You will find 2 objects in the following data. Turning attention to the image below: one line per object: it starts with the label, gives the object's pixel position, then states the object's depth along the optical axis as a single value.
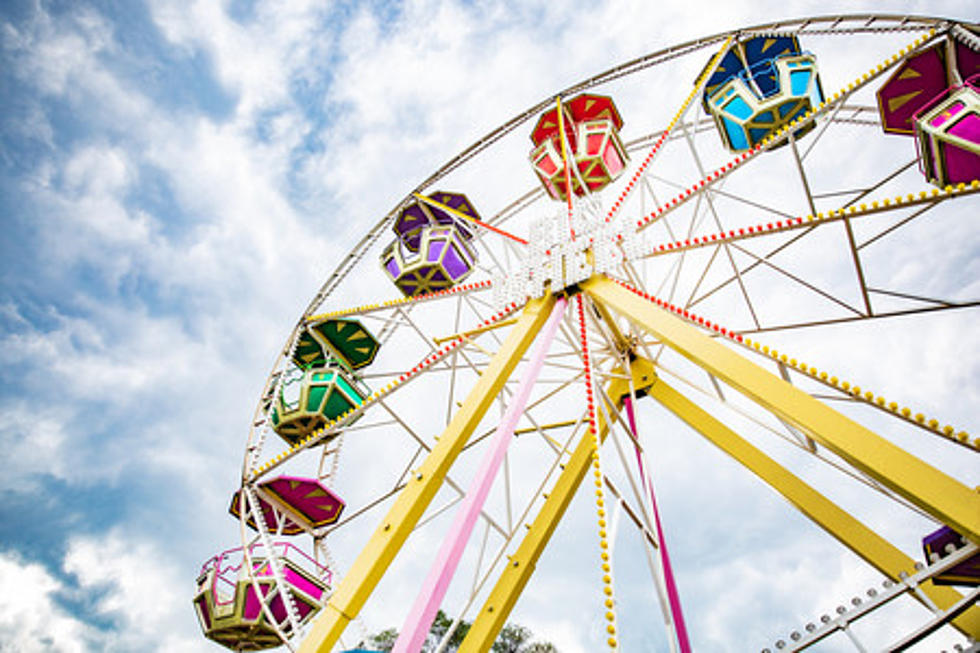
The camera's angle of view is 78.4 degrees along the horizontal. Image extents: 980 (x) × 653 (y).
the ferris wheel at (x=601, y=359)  4.30
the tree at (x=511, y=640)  21.08
